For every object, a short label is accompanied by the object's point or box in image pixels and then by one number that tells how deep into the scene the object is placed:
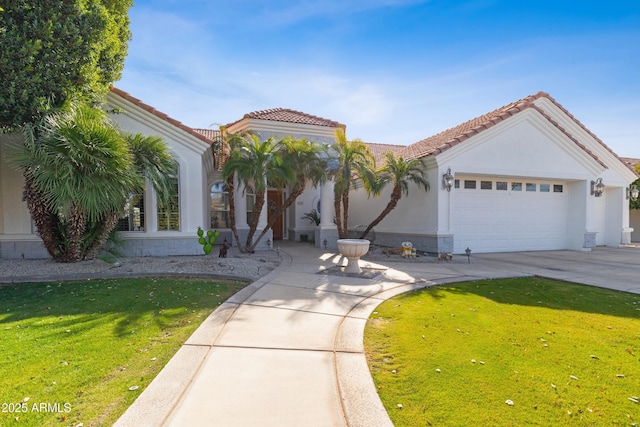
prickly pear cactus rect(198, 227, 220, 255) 11.07
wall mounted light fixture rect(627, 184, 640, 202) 17.06
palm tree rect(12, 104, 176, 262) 7.93
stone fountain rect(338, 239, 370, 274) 8.52
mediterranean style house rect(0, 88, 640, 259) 10.91
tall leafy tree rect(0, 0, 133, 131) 7.31
